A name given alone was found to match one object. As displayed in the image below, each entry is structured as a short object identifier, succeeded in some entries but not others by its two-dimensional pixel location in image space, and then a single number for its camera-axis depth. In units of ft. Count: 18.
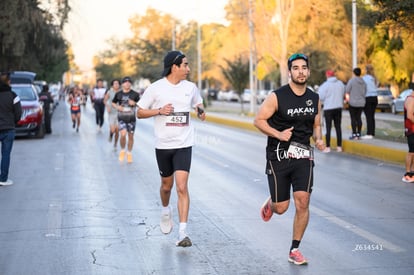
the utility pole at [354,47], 96.02
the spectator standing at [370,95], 67.92
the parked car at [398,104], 135.03
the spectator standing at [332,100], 62.23
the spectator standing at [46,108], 87.81
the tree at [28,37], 106.52
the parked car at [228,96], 283.38
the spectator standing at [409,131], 40.22
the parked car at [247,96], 250.90
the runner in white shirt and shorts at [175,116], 26.43
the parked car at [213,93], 304.20
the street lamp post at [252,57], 126.21
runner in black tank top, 23.20
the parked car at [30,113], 78.95
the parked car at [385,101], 151.33
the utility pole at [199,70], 182.74
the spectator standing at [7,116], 42.06
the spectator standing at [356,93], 64.61
